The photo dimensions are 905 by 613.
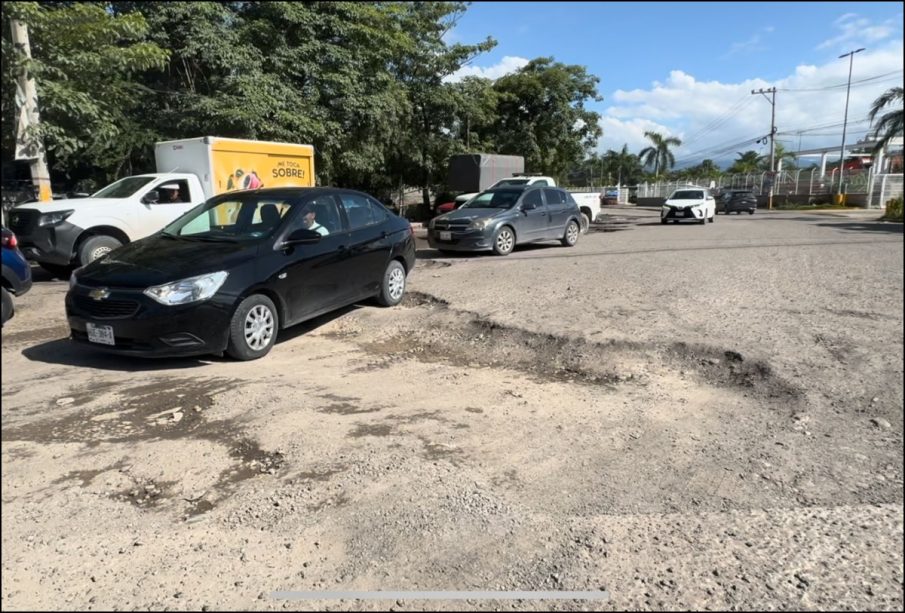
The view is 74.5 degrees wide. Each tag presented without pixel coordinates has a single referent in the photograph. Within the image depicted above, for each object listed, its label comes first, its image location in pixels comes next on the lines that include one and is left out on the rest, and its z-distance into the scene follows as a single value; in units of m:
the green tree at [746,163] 64.31
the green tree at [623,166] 72.25
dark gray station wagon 12.38
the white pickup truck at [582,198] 19.62
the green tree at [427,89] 23.62
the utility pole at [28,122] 10.64
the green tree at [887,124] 19.48
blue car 6.55
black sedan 4.87
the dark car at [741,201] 32.59
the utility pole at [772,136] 43.12
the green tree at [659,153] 63.56
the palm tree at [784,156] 55.12
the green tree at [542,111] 30.94
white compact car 22.80
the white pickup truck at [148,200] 9.60
